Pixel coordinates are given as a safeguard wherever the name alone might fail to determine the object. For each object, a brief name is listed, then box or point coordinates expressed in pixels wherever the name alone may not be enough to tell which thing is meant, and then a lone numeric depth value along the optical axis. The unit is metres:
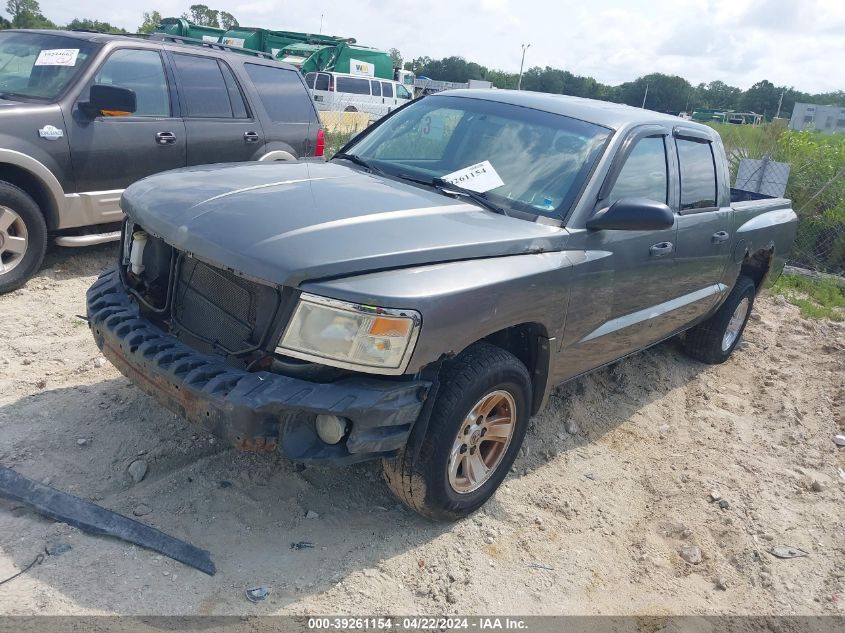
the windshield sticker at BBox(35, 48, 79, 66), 5.67
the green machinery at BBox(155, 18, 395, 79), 23.45
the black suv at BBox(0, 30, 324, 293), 5.26
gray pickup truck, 2.68
